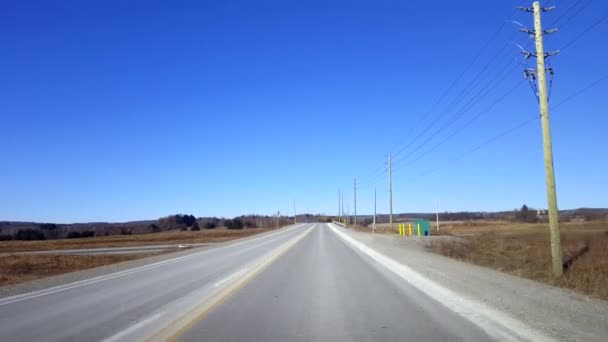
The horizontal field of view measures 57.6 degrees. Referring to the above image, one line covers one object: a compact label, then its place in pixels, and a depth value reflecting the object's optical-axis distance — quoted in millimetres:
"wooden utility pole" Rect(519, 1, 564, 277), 17400
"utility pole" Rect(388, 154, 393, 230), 67125
